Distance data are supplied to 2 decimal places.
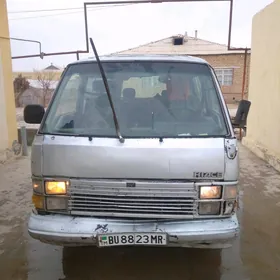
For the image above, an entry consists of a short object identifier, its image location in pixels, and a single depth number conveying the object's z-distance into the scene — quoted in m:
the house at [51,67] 35.98
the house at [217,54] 27.14
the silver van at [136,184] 2.63
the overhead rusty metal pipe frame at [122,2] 7.91
